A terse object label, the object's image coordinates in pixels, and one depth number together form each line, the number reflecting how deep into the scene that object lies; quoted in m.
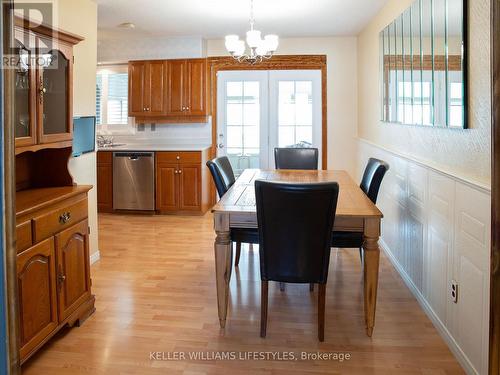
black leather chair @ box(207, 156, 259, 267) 3.11
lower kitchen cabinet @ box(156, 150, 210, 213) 5.95
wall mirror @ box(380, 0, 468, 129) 2.45
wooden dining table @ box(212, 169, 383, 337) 2.51
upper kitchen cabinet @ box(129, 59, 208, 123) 6.10
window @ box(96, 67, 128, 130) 6.46
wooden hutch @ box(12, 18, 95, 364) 2.20
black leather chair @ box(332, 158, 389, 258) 3.02
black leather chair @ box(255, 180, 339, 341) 2.36
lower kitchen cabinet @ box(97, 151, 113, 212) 6.04
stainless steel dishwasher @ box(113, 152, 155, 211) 5.96
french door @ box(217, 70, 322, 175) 6.26
